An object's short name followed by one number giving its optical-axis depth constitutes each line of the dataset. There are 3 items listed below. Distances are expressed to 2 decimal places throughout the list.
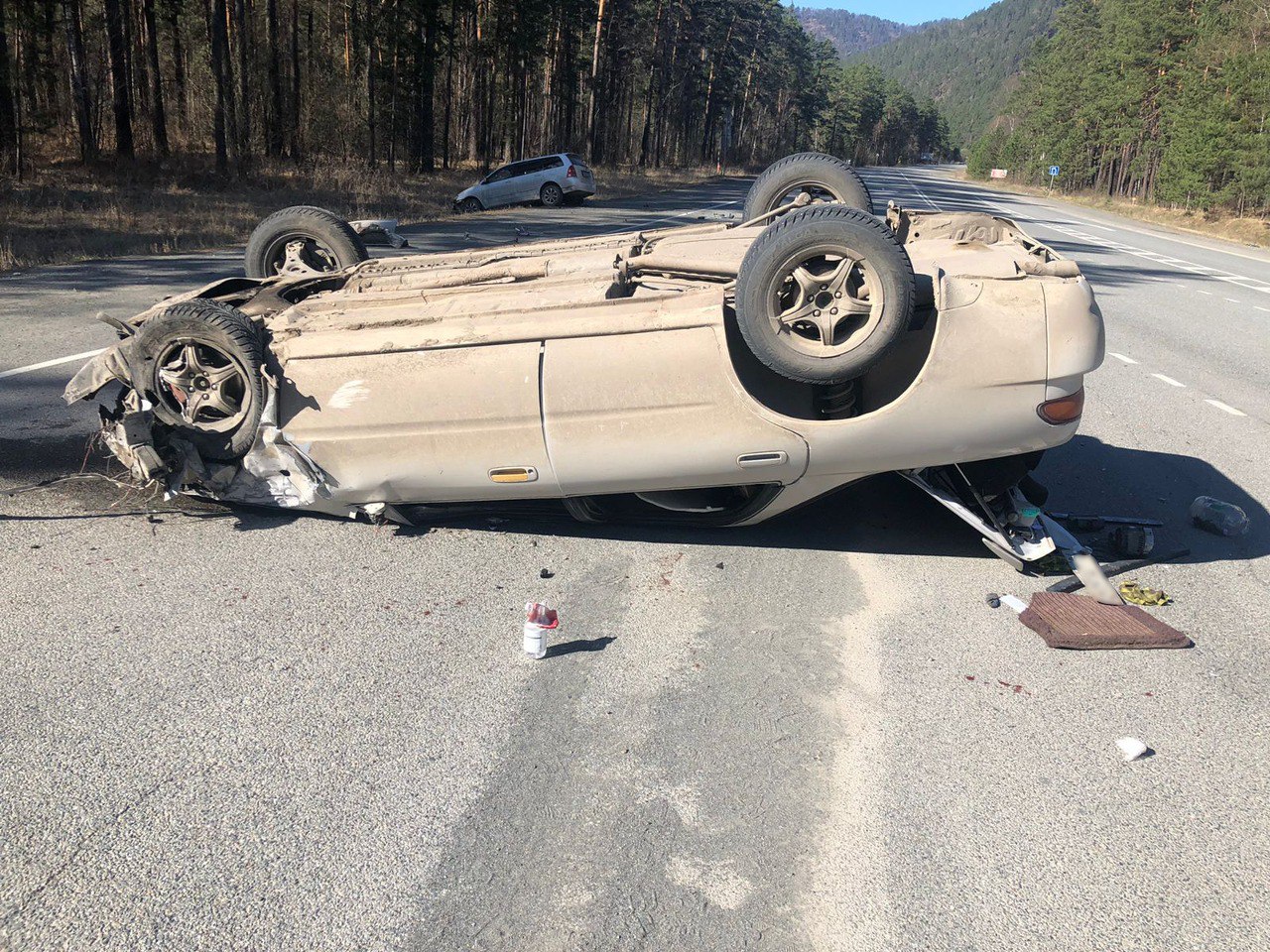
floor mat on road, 4.09
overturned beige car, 4.23
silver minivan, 28.84
